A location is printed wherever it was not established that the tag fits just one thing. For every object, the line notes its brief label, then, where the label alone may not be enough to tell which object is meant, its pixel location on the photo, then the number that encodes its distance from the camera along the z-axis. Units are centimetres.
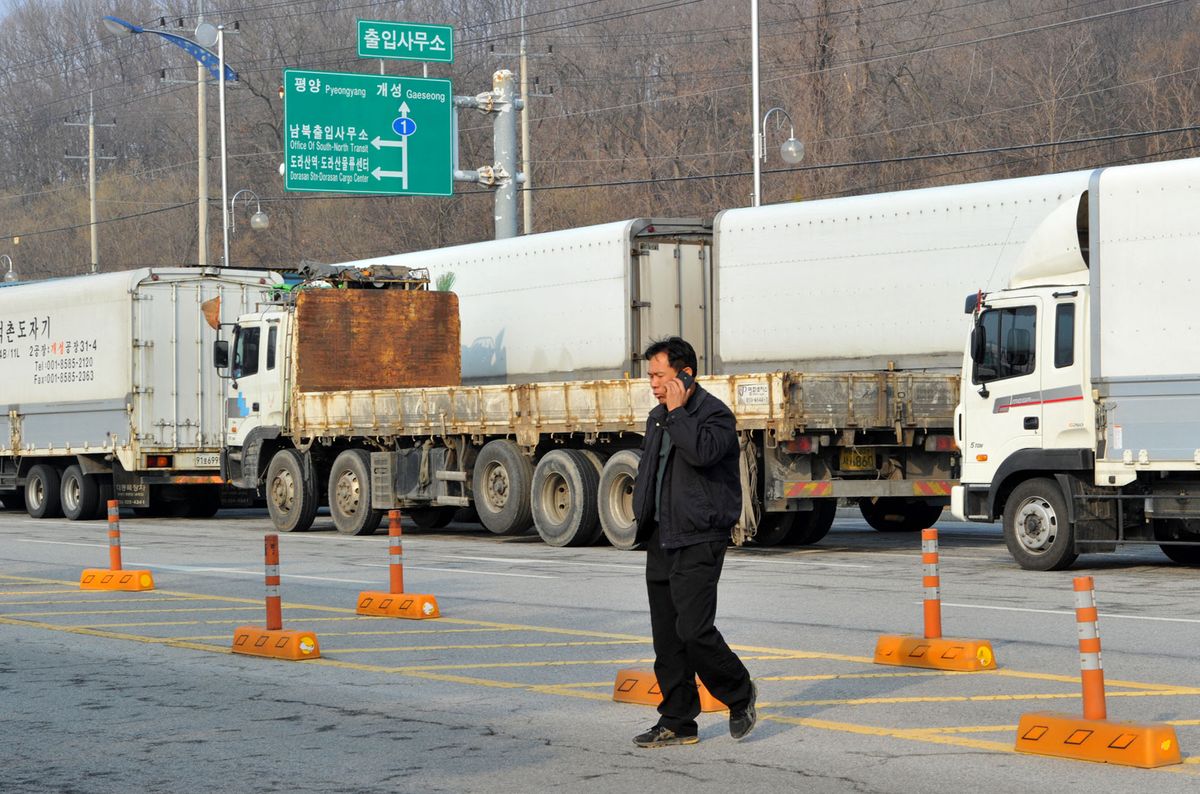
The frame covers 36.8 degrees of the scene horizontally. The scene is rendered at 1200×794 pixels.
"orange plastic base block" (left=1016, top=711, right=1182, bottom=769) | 771
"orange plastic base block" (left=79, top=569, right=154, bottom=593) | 1664
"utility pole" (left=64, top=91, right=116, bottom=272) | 7044
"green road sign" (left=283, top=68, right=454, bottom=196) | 3212
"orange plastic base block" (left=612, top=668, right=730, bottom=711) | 939
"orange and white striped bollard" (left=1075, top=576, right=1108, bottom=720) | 766
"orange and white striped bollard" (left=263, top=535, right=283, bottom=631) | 1183
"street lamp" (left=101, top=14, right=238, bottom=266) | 5013
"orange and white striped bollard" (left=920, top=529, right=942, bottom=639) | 1062
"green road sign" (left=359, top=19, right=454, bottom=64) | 3178
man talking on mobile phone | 816
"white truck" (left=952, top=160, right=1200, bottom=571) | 1609
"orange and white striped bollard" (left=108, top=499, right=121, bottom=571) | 1684
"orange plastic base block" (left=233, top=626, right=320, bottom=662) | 1159
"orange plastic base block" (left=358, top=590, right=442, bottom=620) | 1389
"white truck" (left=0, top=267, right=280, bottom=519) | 2858
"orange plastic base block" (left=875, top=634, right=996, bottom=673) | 1059
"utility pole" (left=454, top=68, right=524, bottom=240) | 3181
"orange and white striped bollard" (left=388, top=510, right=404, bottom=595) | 1374
